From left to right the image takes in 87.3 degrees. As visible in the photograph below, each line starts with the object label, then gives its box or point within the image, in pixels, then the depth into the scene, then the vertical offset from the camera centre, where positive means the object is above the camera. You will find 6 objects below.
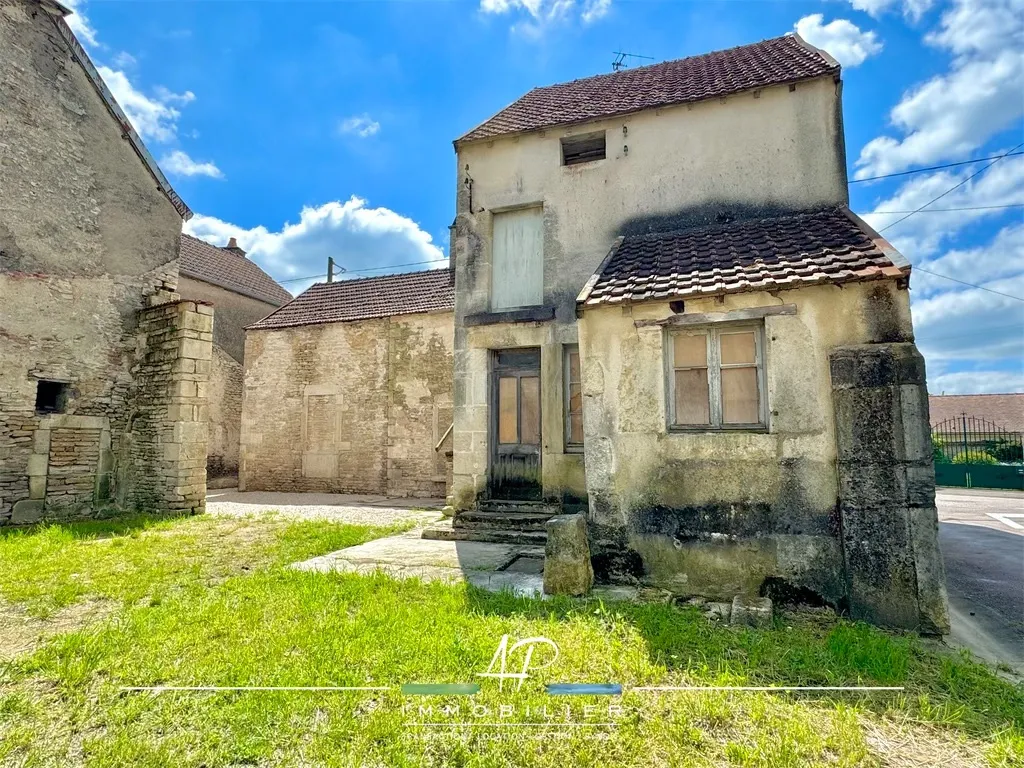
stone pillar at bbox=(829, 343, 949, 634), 4.23 -0.38
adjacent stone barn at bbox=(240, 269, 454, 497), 13.73 +1.34
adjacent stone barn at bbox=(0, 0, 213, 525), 8.77 +2.37
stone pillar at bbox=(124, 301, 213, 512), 9.88 +0.51
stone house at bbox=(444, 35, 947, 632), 4.48 +0.83
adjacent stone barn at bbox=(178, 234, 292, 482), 16.48 +4.95
